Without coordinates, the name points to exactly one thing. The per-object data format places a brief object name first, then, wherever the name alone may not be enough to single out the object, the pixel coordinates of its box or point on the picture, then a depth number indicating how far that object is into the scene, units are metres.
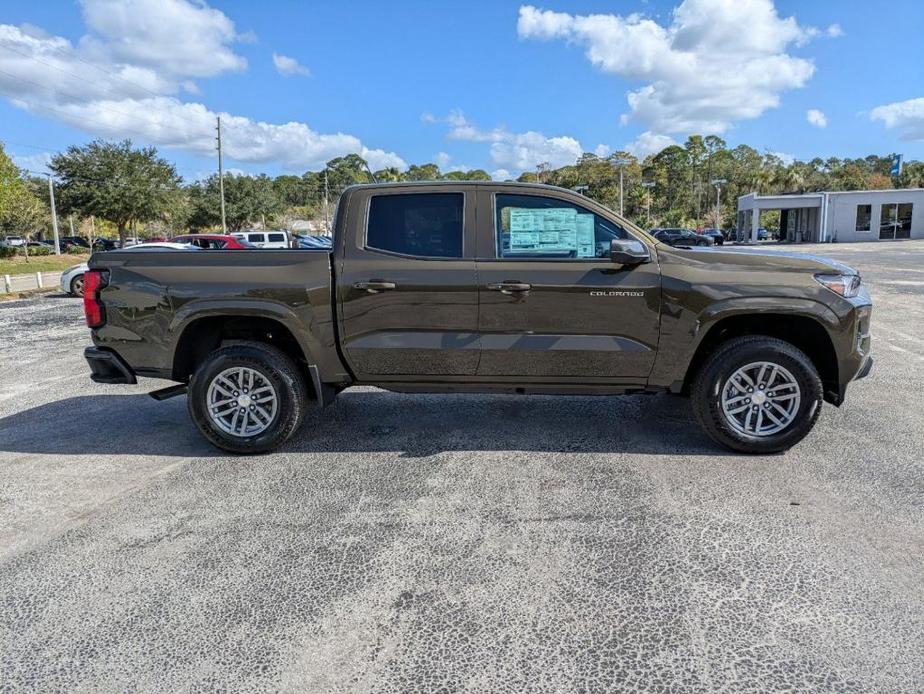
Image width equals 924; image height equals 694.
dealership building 47.01
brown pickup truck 4.33
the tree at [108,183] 40.81
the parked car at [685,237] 34.96
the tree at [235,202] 58.91
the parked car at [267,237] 31.06
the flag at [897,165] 61.22
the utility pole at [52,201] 43.03
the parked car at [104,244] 47.96
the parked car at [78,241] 67.24
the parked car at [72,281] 17.02
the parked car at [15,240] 64.75
